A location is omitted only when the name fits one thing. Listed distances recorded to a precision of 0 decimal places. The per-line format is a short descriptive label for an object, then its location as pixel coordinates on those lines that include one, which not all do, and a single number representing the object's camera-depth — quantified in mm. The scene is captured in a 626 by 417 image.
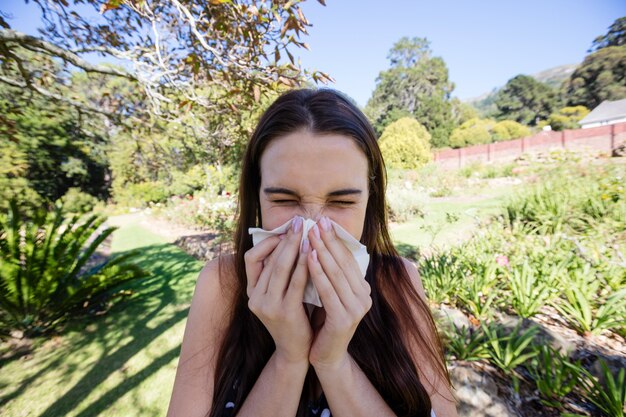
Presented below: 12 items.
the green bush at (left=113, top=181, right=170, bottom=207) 25141
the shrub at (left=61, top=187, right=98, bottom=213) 23406
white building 36312
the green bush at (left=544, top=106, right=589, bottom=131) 39612
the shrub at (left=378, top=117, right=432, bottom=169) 22750
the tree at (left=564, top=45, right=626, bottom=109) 44531
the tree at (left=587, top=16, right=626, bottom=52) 53216
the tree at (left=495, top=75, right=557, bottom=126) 52781
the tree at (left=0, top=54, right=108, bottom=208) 3791
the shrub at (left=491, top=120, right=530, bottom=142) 39262
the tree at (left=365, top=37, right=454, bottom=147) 50853
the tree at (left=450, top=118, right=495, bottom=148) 37375
